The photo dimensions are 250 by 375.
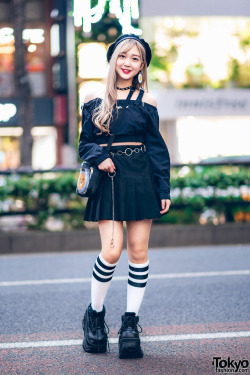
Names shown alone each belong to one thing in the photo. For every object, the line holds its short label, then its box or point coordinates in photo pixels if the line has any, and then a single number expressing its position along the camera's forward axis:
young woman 3.85
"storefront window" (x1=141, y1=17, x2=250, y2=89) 20.47
